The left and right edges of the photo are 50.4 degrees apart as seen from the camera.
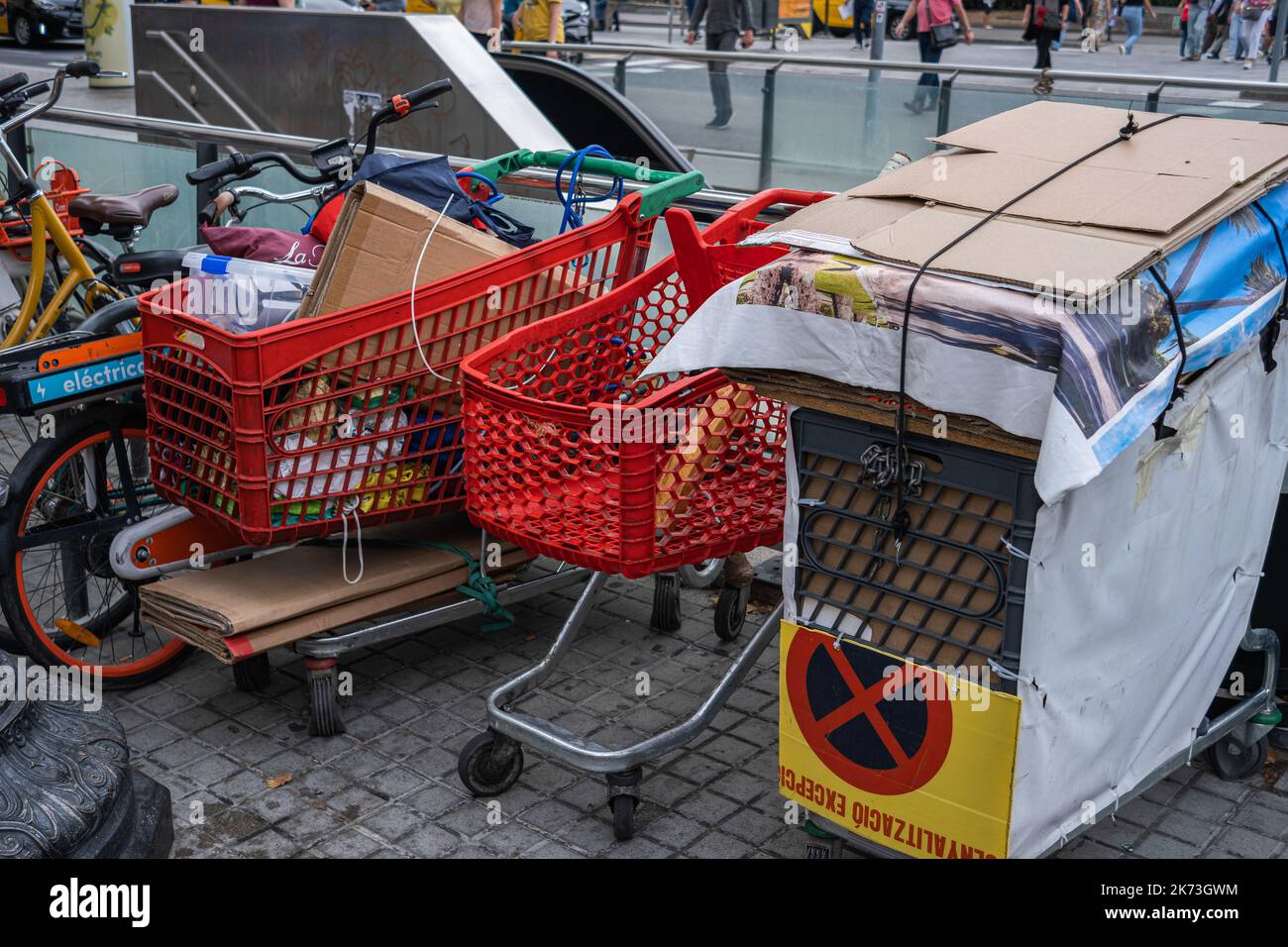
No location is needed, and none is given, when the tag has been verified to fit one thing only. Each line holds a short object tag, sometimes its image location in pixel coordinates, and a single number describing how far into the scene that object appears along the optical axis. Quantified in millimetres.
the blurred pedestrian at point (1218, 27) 23688
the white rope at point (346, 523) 3939
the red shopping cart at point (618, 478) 3385
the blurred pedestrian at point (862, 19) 28266
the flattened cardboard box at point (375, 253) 3988
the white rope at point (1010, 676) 2680
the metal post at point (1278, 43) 12758
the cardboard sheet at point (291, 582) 3891
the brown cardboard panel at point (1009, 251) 2533
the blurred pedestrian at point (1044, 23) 15781
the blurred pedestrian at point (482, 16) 11516
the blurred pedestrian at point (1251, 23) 22062
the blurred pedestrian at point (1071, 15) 32228
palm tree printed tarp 2395
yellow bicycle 4922
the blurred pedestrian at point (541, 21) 13445
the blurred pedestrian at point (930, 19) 14516
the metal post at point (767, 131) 10016
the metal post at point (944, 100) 8828
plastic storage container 4086
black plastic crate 2660
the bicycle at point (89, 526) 4051
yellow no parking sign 2760
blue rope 4434
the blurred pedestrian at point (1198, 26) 25609
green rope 4238
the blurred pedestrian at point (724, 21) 14711
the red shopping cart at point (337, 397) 3762
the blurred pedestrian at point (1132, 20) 26875
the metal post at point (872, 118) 9344
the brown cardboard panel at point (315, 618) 3852
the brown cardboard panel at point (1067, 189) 2734
